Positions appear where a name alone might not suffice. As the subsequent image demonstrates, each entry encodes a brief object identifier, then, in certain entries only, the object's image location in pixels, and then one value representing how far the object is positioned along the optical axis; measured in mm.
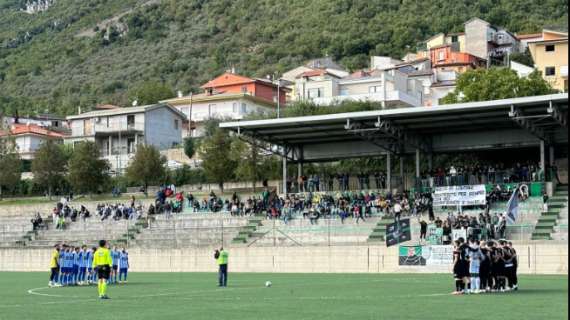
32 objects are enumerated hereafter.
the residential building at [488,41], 128350
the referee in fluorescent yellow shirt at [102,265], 26469
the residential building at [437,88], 108875
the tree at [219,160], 66812
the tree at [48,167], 74688
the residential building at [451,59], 120000
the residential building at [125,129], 92688
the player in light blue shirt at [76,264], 34250
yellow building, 91500
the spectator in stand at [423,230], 41938
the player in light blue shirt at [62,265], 34125
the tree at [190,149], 82938
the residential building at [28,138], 100250
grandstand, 44812
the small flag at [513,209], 40812
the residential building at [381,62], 126962
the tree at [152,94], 126750
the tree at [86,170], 71125
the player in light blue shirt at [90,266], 34562
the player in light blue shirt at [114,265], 36250
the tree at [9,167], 75562
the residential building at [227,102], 108081
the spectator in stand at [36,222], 58062
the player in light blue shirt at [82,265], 34438
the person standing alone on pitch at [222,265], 31594
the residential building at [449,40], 130375
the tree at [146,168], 71062
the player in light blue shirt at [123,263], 36344
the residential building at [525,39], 126000
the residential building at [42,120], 116188
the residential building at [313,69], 123188
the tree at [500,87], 71500
